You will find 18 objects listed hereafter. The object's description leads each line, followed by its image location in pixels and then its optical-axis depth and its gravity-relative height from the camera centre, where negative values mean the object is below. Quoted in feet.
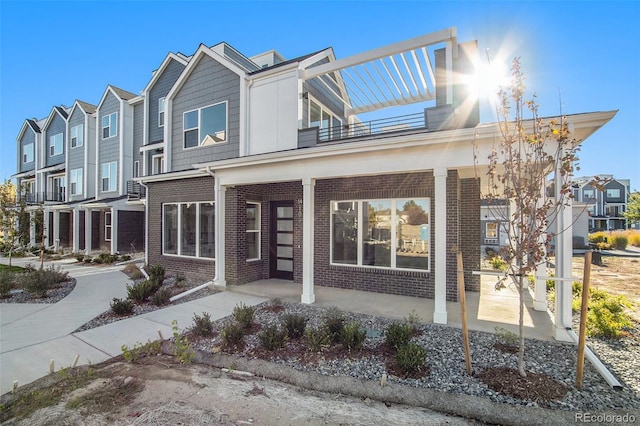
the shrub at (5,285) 26.16 -6.33
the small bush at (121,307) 20.93 -6.62
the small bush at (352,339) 14.64 -6.17
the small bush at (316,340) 14.57 -6.26
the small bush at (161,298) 23.30 -6.65
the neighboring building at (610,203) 151.40 +5.97
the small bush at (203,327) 17.01 -6.51
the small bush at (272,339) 14.84 -6.33
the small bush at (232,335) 15.38 -6.30
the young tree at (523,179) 11.68 +1.41
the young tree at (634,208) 66.95 +1.38
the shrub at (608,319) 16.38 -6.01
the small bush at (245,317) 17.22 -6.06
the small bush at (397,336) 14.37 -5.98
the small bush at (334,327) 15.38 -5.96
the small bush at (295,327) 16.33 -6.22
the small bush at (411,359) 12.48 -6.17
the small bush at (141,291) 23.38 -6.14
